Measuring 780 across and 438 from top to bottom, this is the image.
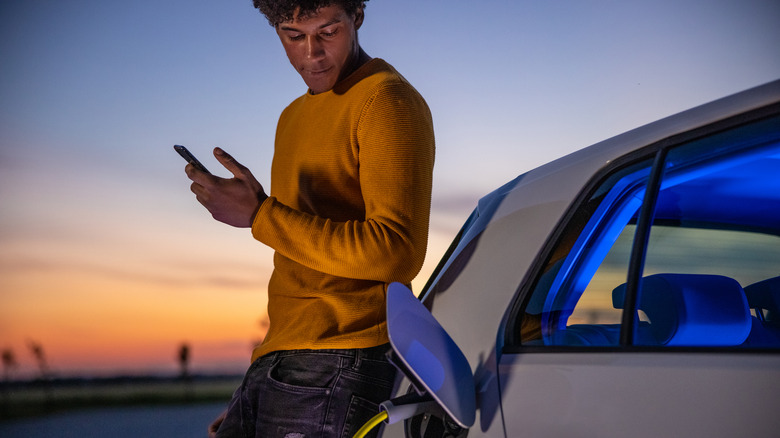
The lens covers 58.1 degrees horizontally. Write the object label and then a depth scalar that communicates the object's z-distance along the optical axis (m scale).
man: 1.55
